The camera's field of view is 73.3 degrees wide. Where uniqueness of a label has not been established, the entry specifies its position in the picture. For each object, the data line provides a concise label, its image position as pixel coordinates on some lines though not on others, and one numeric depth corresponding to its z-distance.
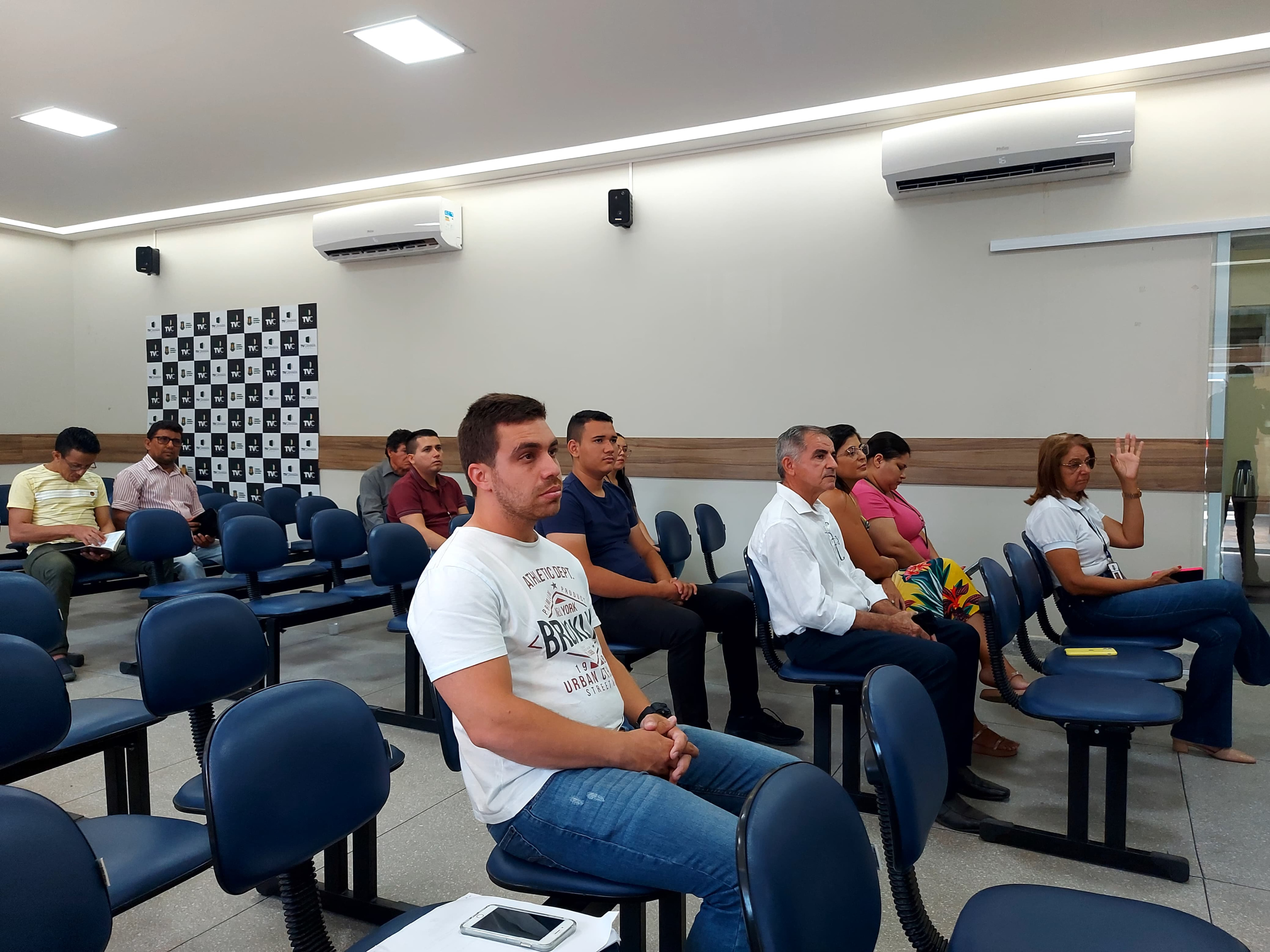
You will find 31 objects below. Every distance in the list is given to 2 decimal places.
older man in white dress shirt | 2.73
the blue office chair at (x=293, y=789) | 1.41
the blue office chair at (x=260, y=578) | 3.80
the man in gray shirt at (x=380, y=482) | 5.57
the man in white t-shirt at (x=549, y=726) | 1.50
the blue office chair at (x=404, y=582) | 3.60
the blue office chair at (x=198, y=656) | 2.22
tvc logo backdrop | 7.31
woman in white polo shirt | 3.15
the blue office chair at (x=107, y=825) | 1.61
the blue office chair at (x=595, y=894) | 1.53
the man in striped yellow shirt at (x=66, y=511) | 4.65
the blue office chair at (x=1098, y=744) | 2.37
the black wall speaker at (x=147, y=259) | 7.82
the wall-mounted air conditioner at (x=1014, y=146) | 4.41
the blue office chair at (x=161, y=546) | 4.34
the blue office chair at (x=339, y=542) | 4.52
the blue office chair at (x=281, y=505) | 6.49
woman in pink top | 3.81
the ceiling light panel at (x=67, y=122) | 5.08
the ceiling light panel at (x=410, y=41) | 3.95
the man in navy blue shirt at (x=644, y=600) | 3.20
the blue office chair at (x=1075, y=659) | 2.88
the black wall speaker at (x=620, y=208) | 5.84
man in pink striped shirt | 5.12
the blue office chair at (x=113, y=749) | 2.12
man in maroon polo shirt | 4.65
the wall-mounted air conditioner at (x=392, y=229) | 6.36
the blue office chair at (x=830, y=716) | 2.77
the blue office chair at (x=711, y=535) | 4.87
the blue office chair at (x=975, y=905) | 1.39
